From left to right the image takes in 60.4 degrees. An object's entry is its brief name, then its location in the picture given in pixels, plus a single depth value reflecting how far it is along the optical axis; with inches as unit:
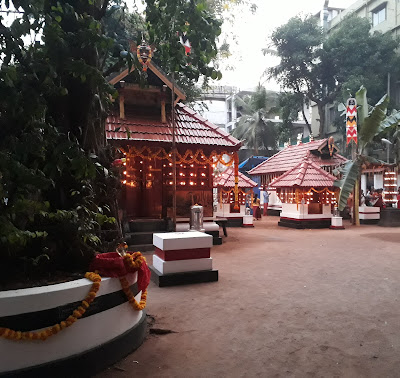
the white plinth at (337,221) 575.2
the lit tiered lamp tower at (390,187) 647.1
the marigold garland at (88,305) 105.5
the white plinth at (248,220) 622.5
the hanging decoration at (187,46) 319.8
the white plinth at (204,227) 417.4
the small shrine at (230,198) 639.8
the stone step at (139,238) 385.1
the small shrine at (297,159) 725.9
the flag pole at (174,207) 322.1
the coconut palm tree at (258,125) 1236.5
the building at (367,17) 1045.8
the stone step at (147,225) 402.9
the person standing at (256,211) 754.8
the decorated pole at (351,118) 563.5
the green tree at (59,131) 112.6
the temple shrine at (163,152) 419.2
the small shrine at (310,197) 601.9
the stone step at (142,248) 374.9
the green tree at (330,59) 1003.3
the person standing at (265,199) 833.0
